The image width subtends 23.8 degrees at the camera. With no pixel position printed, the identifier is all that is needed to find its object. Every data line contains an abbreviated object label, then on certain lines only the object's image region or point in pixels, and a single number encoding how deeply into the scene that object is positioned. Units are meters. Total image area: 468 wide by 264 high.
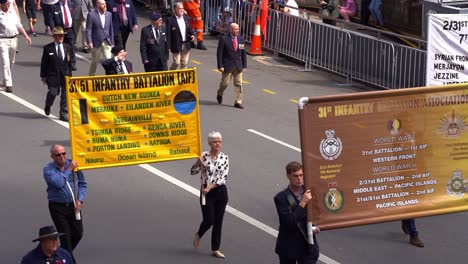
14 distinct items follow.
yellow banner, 13.52
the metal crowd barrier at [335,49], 23.56
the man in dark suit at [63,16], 25.56
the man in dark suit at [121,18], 25.89
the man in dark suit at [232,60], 22.00
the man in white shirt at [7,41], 22.12
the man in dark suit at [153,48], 21.72
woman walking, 13.73
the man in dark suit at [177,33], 23.39
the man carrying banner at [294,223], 11.17
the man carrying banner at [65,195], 12.72
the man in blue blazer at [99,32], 23.56
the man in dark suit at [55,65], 19.98
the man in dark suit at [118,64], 18.72
